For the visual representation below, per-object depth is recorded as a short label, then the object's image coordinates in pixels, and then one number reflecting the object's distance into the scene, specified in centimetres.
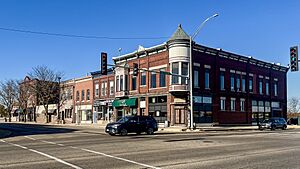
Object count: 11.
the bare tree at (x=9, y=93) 8136
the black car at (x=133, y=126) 2603
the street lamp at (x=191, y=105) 3340
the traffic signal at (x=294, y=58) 2422
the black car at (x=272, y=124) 4041
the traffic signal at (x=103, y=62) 2653
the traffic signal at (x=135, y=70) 2933
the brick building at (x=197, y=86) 4134
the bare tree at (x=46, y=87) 6619
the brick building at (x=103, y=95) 5458
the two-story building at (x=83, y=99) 5991
